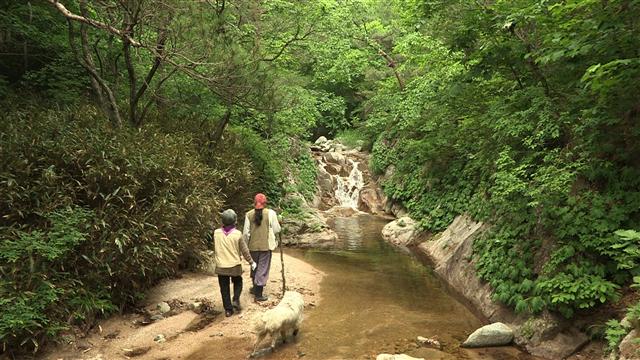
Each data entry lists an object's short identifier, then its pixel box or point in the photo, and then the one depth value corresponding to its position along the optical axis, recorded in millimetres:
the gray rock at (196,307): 7066
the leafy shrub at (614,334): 4711
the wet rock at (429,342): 6160
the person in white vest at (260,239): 7379
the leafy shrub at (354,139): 27106
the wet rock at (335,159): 25656
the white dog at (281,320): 5609
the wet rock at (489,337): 6105
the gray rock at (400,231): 14094
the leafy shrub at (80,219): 5199
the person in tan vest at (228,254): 6825
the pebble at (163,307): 6926
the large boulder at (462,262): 7576
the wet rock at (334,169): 24750
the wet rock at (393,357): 5055
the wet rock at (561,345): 5625
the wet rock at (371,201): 21391
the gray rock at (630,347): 4294
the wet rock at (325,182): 23172
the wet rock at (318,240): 13859
